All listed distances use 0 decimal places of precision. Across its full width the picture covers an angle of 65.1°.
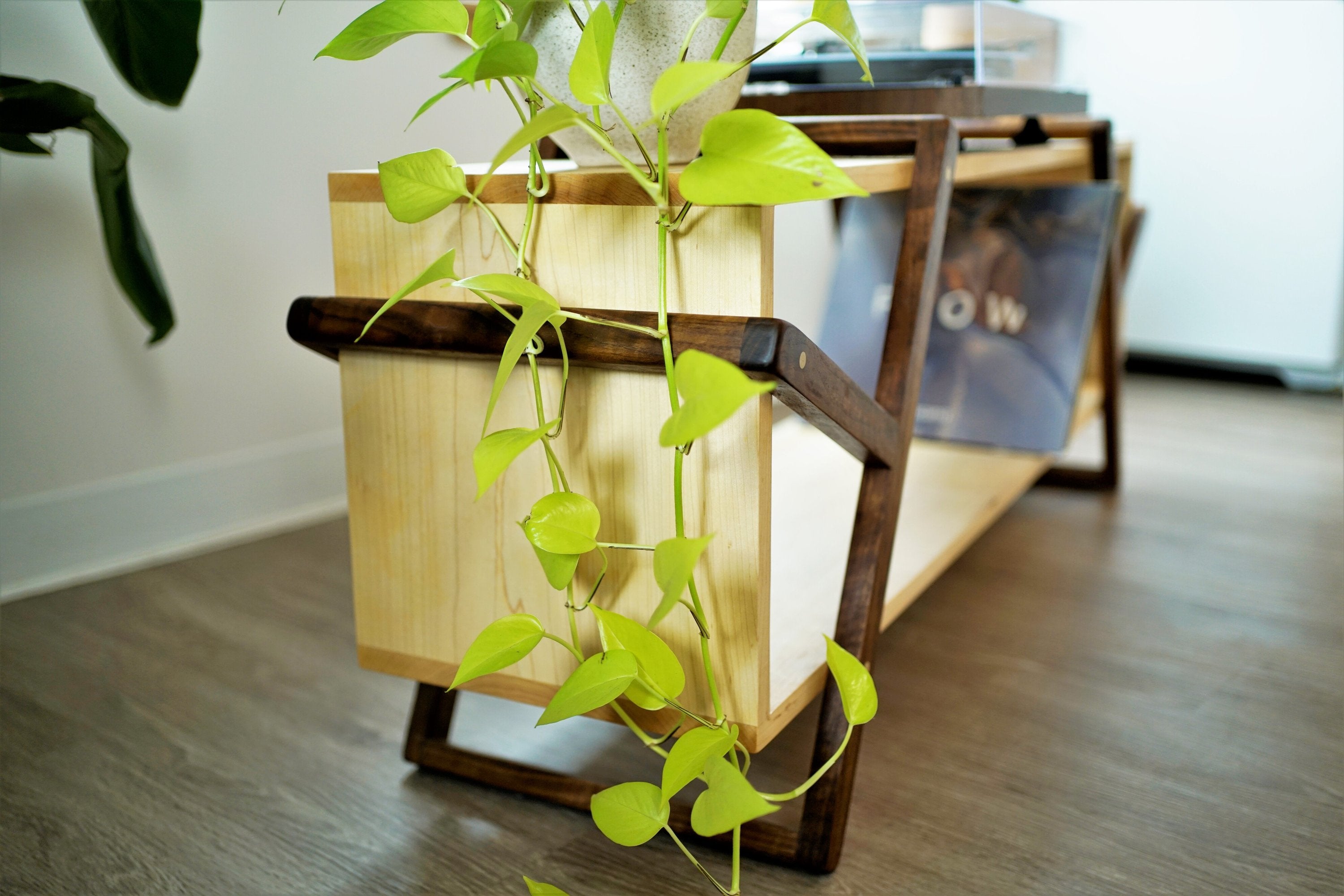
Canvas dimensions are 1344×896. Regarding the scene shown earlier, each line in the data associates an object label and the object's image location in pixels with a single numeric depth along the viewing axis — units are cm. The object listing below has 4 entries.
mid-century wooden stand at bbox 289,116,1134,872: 70
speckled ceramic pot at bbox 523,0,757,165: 69
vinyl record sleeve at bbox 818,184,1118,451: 144
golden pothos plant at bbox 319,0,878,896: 56
